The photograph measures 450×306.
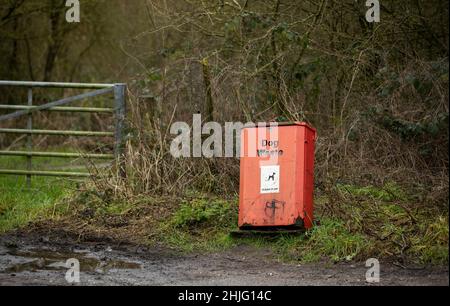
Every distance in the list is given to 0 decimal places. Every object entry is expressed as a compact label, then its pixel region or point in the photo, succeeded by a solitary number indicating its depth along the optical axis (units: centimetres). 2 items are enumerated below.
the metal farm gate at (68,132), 1909
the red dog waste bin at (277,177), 1468
